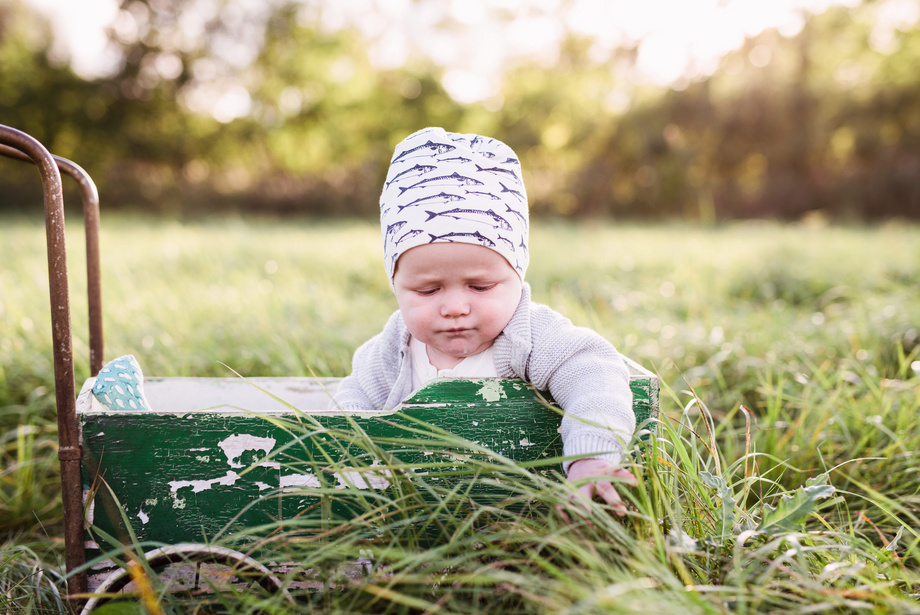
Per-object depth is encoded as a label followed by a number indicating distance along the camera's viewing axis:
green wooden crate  0.88
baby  0.92
